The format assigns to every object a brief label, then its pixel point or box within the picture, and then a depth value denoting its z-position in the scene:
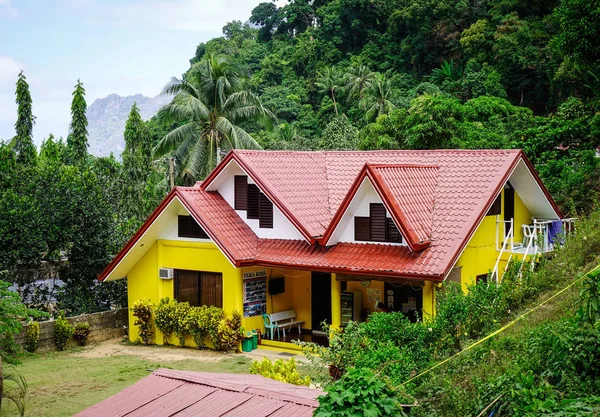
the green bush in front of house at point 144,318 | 21.00
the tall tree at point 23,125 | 39.75
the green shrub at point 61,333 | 20.48
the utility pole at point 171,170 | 24.95
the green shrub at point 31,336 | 19.86
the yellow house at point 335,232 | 18.08
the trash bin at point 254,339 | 19.95
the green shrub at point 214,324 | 19.56
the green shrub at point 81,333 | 21.08
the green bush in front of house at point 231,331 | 19.47
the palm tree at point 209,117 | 30.36
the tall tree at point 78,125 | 45.44
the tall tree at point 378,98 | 47.03
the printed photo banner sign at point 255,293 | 20.12
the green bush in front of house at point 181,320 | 20.23
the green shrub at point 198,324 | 19.81
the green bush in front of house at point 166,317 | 20.48
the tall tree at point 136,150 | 47.66
